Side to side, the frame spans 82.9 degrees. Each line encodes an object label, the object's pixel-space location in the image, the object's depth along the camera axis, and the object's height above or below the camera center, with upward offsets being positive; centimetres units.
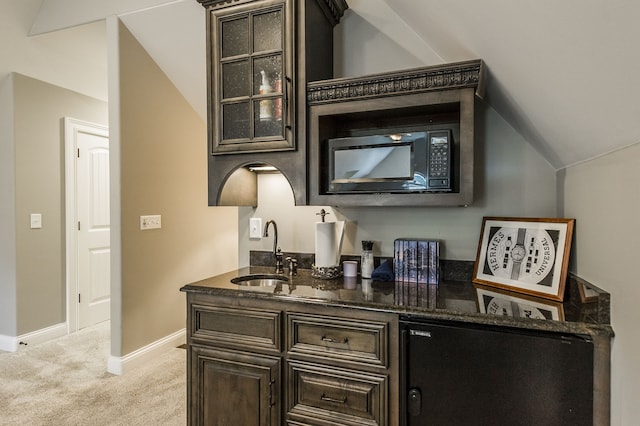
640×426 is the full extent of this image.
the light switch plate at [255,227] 240 -13
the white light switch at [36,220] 331 -12
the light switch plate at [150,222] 290 -12
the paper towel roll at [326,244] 196 -20
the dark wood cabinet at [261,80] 185 +67
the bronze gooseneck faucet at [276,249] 222 -26
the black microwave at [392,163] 165 +21
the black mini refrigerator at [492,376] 123 -61
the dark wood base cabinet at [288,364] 148 -70
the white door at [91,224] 370 -17
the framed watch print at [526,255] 151 -22
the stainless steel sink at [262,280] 206 -42
